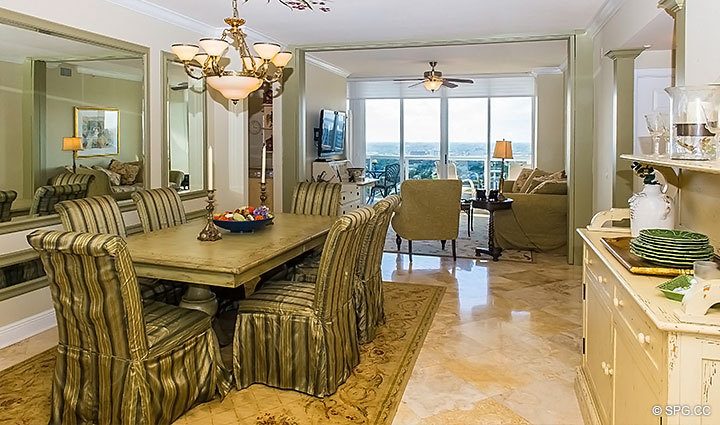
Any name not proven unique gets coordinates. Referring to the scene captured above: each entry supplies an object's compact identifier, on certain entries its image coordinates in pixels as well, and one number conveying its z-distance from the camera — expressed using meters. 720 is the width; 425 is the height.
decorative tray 1.96
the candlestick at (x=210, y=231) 3.33
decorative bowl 3.56
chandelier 3.73
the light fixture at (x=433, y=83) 8.58
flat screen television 8.98
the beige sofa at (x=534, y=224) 6.61
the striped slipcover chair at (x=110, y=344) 2.27
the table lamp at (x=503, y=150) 8.84
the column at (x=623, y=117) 4.72
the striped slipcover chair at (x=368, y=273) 3.68
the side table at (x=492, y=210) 6.52
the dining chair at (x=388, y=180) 11.84
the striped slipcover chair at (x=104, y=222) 3.23
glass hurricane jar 2.06
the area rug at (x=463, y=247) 6.64
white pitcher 2.54
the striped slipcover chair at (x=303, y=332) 2.93
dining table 2.73
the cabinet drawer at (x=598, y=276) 2.19
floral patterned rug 2.70
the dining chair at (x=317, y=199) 4.78
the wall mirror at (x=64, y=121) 3.71
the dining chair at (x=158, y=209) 3.87
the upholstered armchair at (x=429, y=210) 6.16
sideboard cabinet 1.47
